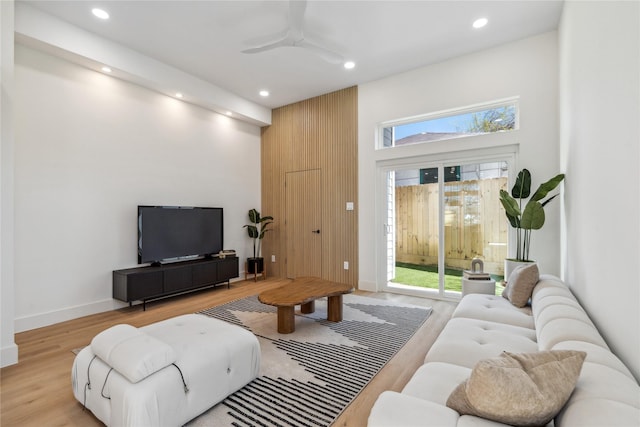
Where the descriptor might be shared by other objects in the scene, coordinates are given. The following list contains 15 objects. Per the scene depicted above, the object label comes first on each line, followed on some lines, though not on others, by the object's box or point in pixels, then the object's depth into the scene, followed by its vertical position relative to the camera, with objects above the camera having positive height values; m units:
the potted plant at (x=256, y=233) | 5.73 -0.35
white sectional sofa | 0.89 -0.71
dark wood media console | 3.78 -0.90
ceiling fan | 2.81 +1.91
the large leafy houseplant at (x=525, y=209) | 3.11 +0.07
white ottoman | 1.58 -0.94
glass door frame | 3.95 +0.40
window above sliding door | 3.97 +1.35
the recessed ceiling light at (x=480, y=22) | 3.34 +2.22
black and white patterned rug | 1.87 -1.26
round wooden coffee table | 3.03 -0.87
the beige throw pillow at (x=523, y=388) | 0.94 -0.57
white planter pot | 3.37 -0.58
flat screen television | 4.18 -0.27
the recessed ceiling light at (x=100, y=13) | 3.13 +2.19
